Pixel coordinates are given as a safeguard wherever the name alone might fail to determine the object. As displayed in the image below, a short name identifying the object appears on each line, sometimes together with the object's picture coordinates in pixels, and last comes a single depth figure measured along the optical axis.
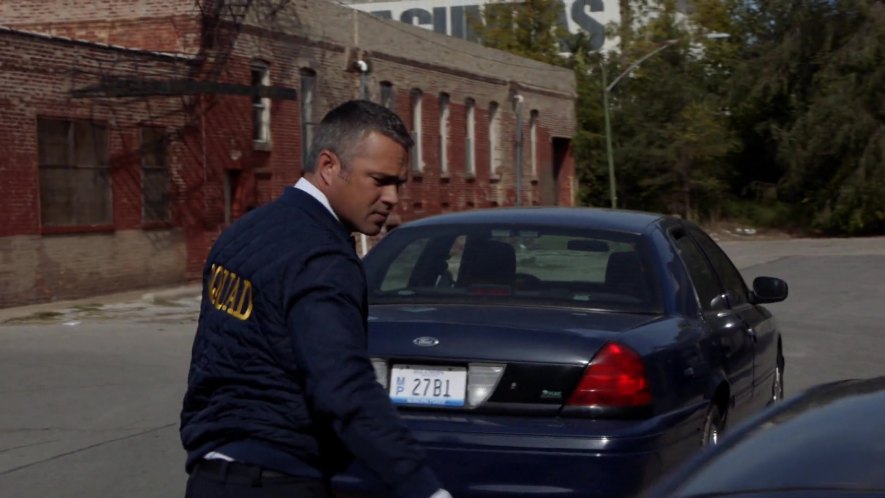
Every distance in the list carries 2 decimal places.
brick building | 23.12
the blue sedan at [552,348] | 5.89
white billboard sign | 85.81
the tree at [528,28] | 63.75
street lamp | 44.19
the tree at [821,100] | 48.97
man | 3.23
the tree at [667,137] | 53.78
